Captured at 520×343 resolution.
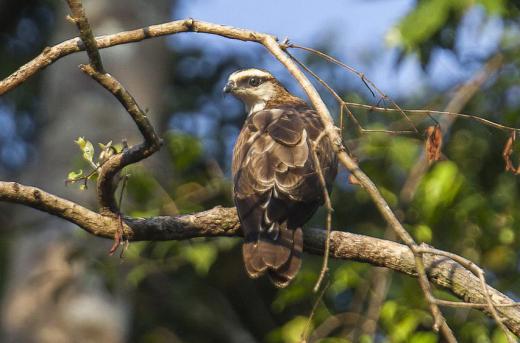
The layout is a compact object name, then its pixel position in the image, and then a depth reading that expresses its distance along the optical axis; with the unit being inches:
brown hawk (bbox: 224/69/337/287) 392.8
